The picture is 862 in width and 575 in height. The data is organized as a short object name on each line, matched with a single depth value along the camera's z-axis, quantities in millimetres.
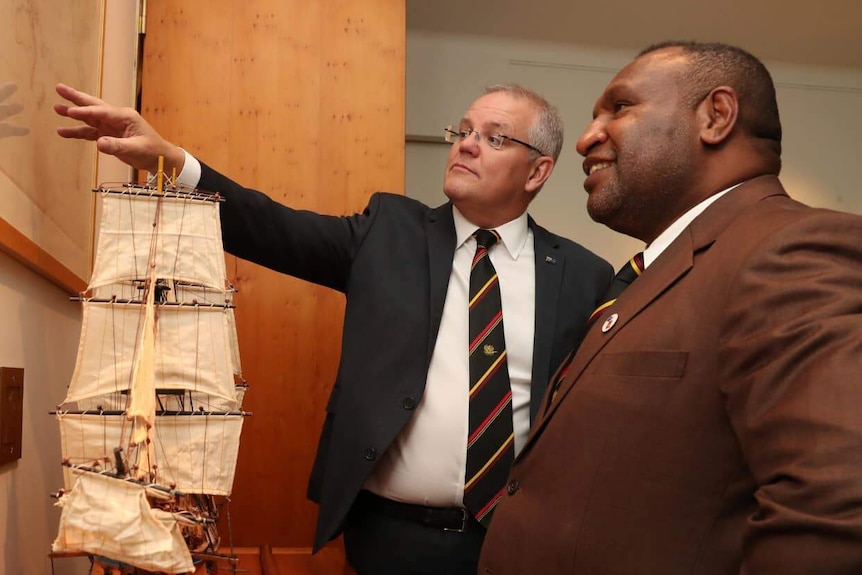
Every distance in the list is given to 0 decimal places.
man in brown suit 908
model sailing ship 1454
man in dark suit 1941
